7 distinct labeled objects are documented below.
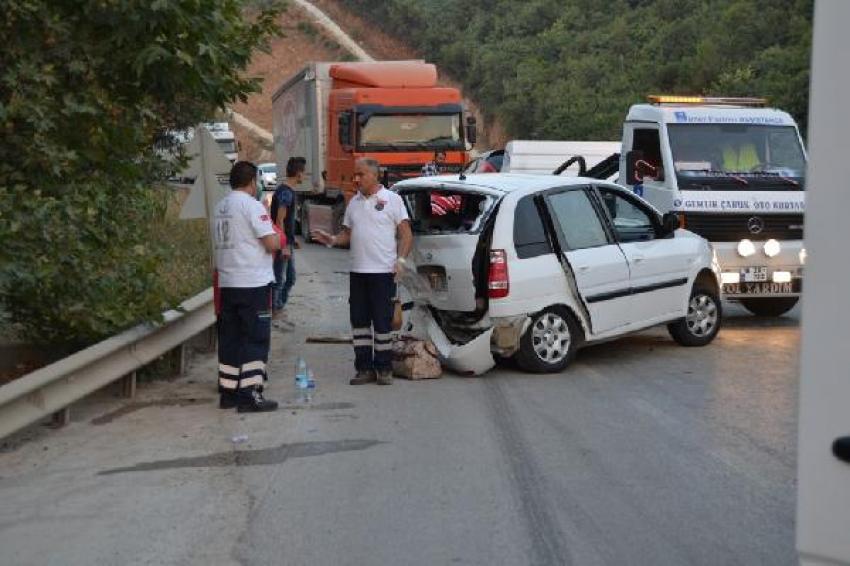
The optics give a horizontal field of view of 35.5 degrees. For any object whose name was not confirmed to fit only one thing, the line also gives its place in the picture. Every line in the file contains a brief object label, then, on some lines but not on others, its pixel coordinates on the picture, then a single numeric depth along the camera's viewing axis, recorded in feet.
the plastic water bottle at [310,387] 35.24
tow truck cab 47.91
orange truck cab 89.10
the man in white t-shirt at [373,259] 36.19
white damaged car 37.24
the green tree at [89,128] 31.65
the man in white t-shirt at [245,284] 32.86
